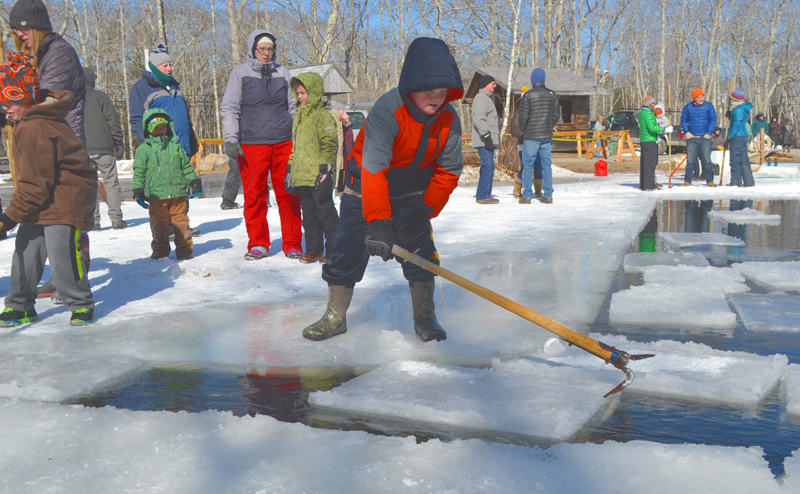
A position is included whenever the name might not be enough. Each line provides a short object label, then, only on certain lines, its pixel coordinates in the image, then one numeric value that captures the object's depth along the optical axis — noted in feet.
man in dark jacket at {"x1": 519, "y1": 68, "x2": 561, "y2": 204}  33.19
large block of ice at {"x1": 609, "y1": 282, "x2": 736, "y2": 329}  12.33
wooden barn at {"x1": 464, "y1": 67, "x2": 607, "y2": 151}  106.01
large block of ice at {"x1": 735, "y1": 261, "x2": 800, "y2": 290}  15.30
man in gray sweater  34.12
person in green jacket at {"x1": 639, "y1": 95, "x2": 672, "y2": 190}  39.42
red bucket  59.34
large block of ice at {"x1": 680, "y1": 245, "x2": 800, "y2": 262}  19.20
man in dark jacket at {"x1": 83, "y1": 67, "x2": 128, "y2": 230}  25.03
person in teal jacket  42.06
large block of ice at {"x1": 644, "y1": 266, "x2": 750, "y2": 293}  14.96
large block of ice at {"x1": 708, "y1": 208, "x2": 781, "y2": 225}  27.57
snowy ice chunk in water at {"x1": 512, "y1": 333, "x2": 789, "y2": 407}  8.74
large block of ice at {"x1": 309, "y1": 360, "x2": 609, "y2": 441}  7.96
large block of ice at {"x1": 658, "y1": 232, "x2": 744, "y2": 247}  21.91
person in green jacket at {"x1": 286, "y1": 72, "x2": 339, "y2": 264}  19.24
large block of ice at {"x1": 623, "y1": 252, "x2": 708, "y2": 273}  17.81
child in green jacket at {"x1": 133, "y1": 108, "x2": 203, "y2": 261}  19.56
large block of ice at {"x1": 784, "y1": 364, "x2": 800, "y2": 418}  8.16
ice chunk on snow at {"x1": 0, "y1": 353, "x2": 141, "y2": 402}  9.36
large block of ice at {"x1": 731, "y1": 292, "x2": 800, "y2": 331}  12.00
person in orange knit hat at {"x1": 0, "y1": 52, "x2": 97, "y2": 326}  12.65
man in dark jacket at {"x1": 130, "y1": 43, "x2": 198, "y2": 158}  22.82
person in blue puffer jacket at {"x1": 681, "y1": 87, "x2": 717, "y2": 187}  41.78
